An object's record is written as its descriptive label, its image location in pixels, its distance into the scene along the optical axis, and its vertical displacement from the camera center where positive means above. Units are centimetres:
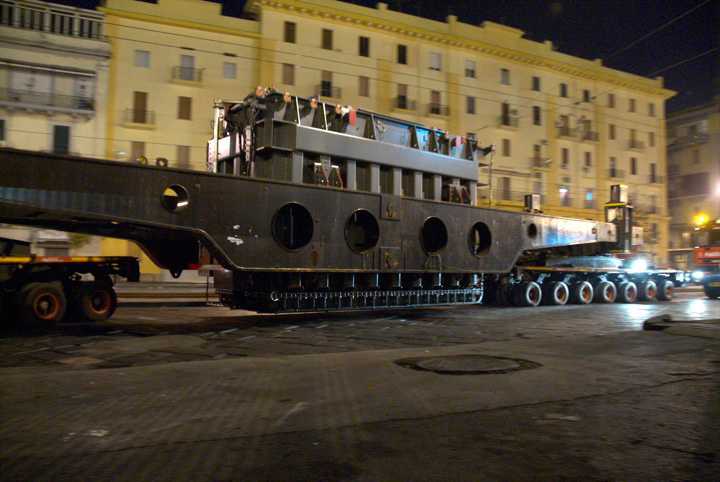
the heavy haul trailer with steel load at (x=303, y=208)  909 +126
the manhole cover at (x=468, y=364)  693 -131
